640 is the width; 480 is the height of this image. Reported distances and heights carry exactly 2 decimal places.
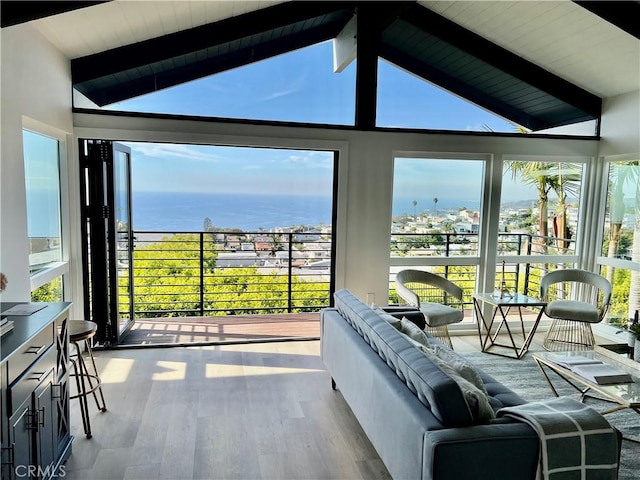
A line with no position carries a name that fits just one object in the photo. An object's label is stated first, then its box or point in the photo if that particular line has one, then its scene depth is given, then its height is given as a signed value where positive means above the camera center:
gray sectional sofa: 1.74 -0.87
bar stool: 2.83 -0.98
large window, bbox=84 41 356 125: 4.41 +1.08
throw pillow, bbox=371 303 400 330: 2.92 -0.72
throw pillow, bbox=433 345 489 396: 2.25 -0.80
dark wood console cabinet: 1.80 -0.86
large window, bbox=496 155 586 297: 5.24 -0.07
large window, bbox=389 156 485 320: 5.01 -0.07
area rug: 2.66 -1.40
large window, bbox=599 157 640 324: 4.90 -0.27
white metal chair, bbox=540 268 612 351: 4.49 -0.95
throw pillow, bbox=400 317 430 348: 2.83 -0.77
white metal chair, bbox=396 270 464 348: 4.25 -0.91
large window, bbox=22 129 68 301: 3.45 -0.12
